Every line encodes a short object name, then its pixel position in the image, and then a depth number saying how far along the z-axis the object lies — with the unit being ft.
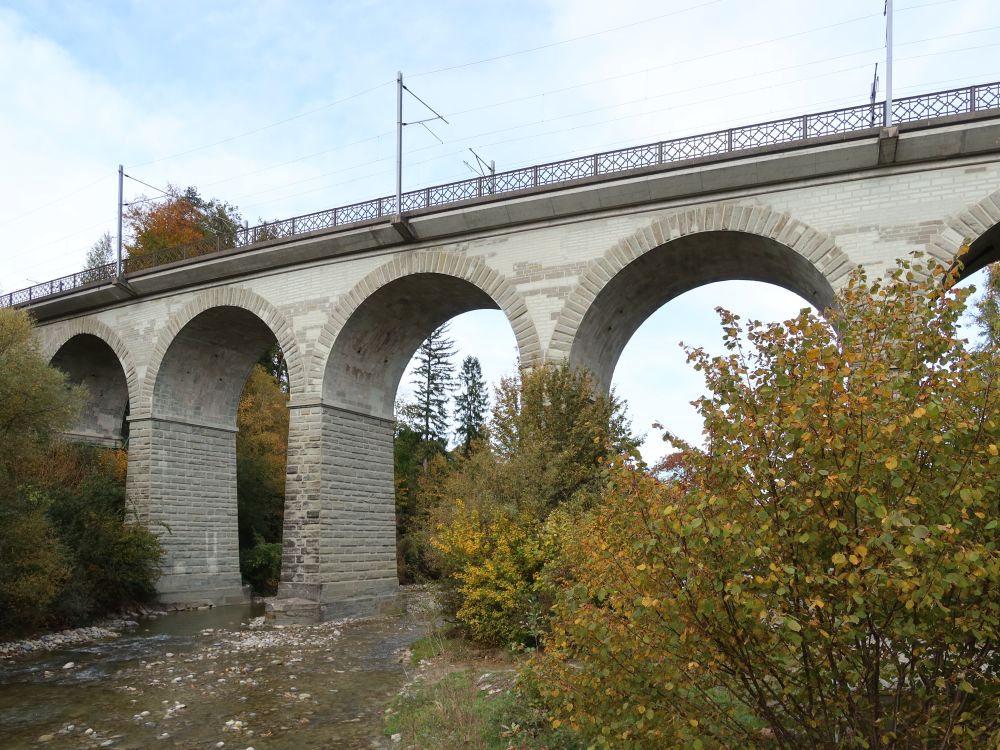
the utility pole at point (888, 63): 44.19
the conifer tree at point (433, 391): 158.40
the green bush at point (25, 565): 46.88
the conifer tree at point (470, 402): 167.53
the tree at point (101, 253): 160.35
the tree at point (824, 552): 11.12
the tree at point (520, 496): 35.42
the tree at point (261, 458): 92.65
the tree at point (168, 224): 117.50
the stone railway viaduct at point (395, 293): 44.83
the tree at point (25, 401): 47.50
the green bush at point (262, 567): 87.92
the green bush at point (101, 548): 60.08
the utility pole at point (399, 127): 59.47
